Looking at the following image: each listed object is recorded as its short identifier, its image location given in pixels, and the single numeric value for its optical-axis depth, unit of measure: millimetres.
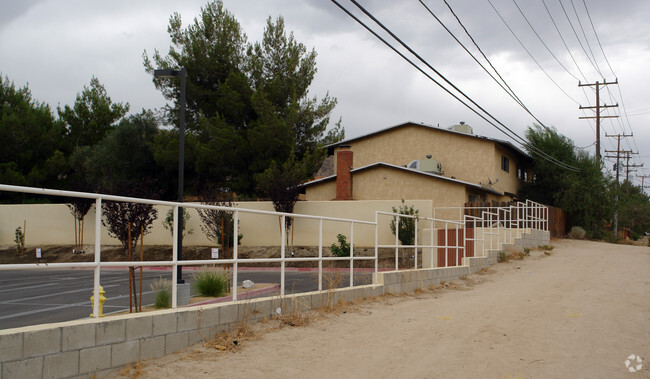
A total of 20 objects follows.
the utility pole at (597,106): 46688
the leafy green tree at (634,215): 61719
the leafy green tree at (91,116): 46062
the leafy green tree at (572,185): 41188
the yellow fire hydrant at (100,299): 6969
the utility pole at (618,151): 61891
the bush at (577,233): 40219
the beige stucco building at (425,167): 32750
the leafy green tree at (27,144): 39125
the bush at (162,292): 9375
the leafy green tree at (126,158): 39312
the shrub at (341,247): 22000
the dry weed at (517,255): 24200
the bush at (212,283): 12352
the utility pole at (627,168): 74375
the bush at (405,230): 24500
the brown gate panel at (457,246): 19088
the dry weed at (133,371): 6586
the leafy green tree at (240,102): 35188
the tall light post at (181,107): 15455
